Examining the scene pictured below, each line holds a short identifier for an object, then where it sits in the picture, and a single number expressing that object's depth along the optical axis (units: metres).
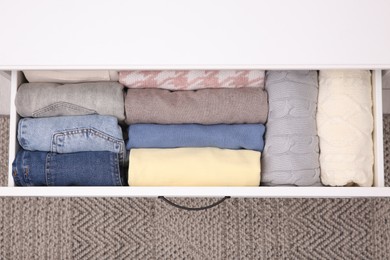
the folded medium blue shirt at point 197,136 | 0.90
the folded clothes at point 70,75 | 0.89
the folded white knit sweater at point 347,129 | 0.86
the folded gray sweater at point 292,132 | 0.87
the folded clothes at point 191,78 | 0.89
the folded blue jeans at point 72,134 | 0.88
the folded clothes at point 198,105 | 0.89
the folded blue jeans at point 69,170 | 0.87
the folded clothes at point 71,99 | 0.89
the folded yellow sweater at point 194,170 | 0.87
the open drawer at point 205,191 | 0.82
